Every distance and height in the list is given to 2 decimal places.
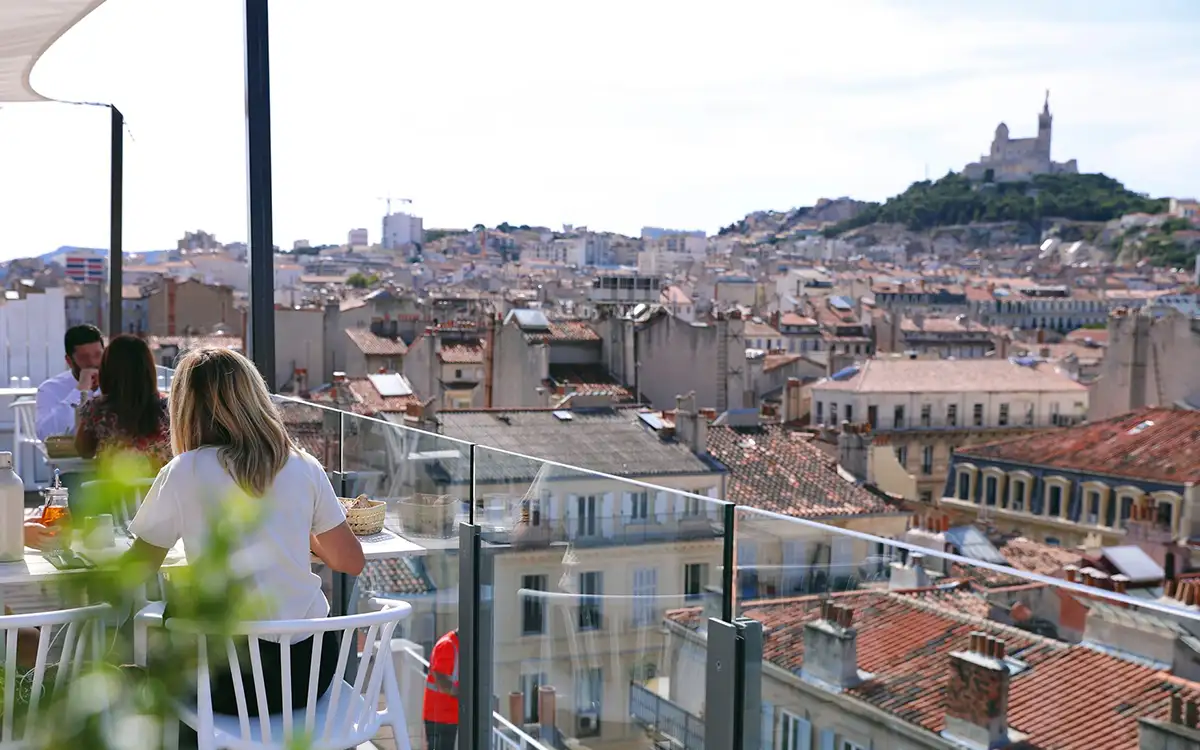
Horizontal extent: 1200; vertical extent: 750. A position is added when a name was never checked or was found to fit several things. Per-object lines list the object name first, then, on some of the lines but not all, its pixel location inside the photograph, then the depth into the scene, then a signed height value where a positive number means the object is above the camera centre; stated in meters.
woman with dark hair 3.74 -0.47
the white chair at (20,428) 5.79 -0.83
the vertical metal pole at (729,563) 2.20 -0.52
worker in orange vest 3.18 -1.10
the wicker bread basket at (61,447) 3.91 -0.61
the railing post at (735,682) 2.22 -0.72
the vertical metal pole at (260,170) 4.79 +0.29
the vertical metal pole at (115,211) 7.48 +0.20
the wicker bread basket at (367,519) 3.41 -0.70
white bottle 2.88 -0.61
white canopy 3.31 +0.60
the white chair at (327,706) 2.02 -0.77
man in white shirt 4.79 -0.53
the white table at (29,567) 2.66 -0.70
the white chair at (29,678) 0.84 -0.34
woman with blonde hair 2.35 -0.42
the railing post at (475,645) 3.08 -0.93
